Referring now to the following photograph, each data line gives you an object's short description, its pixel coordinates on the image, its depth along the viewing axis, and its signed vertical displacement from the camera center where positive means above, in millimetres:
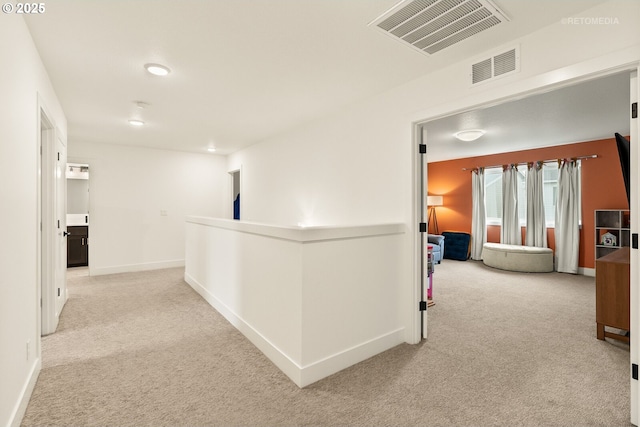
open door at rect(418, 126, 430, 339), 2922 -149
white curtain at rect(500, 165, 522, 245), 6652 +83
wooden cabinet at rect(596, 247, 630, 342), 2816 -762
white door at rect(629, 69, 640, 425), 1746 -244
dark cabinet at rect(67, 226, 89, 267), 6219 -696
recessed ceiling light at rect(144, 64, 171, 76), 2619 +1206
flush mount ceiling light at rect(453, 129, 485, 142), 4691 +1166
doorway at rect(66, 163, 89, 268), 6250 -87
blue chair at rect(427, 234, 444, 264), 6766 -730
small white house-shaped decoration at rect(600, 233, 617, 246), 5325 -463
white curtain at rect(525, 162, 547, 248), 6266 +58
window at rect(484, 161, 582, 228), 6297 +414
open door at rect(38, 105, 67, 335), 3021 -136
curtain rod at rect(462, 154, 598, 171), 5643 +998
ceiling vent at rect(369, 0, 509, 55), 1823 +1196
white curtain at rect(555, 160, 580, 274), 5816 -114
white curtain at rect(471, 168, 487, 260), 7191 -140
